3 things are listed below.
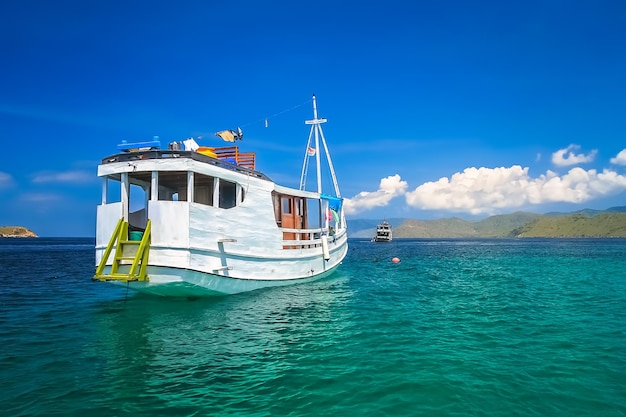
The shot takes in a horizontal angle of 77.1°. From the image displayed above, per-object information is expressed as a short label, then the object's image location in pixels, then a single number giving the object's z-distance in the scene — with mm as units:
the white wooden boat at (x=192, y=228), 13211
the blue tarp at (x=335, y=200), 23575
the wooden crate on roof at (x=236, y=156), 17828
